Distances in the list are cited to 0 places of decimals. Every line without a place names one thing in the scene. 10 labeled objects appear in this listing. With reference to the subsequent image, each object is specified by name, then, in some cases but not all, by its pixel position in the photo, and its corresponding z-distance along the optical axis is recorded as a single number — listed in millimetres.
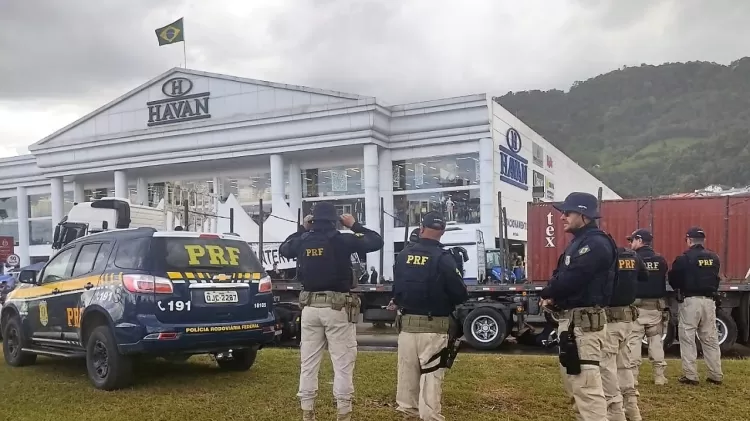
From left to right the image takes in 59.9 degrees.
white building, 26531
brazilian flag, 32344
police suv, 6723
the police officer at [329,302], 5570
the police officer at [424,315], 4988
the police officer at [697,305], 7254
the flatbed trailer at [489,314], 11883
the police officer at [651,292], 7668
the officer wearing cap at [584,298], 4730
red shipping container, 12383
